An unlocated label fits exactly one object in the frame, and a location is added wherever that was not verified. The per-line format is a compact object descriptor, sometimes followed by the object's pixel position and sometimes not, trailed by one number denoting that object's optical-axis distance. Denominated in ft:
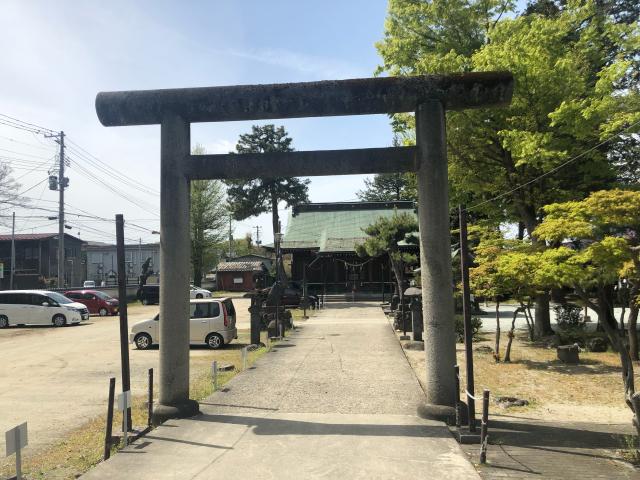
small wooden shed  189.26
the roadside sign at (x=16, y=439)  16.55
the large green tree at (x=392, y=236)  82.79
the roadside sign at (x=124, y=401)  21.86
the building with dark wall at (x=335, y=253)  115.85
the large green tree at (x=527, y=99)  46.17
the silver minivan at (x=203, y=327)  53.47
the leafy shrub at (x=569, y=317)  65.05
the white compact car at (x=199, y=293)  122.83
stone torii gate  24.73
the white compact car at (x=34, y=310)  80.84
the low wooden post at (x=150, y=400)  24.97
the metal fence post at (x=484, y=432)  19.14
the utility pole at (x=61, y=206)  109.15
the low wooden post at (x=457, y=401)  22.97
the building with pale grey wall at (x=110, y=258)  239.71
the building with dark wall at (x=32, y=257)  164.82
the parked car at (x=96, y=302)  102.78
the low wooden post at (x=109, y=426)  20.33
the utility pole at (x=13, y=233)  151.37
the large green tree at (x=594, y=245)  27.22
